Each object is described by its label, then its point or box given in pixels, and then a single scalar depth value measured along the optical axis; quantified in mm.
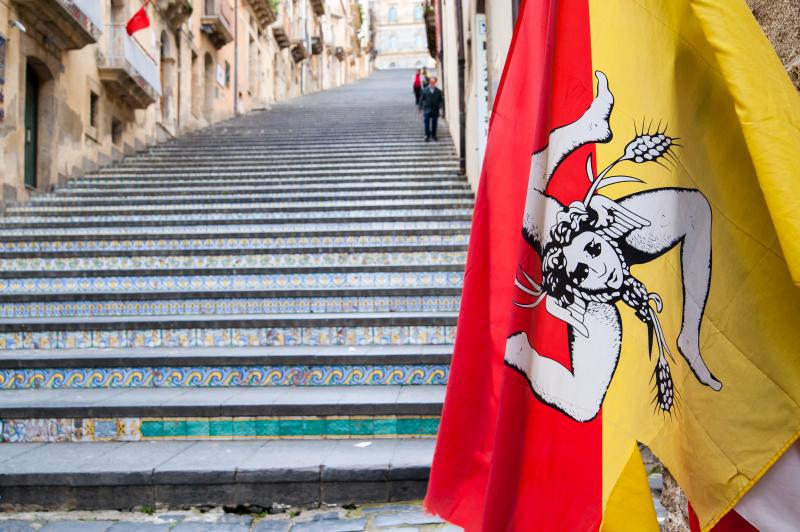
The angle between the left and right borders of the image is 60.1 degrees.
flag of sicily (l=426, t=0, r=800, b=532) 1229
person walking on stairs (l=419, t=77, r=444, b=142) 14008
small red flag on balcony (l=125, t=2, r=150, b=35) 13562
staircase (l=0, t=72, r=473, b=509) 3494
